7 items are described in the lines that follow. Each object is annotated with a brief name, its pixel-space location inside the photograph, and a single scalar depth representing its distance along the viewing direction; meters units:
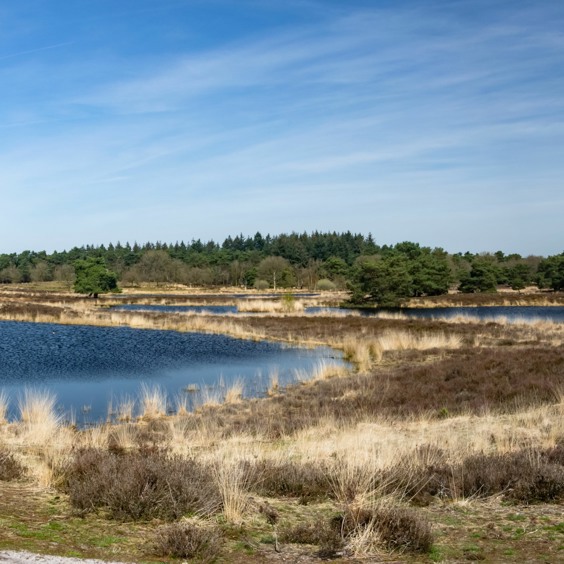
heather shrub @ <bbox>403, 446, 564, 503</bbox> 7.57
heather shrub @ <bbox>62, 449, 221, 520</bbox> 6.80
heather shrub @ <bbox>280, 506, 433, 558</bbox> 5.88
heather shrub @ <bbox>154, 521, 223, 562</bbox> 5.63
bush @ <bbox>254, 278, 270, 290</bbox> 108.31
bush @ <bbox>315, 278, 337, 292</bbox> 109.07
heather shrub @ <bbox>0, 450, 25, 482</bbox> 8.40
